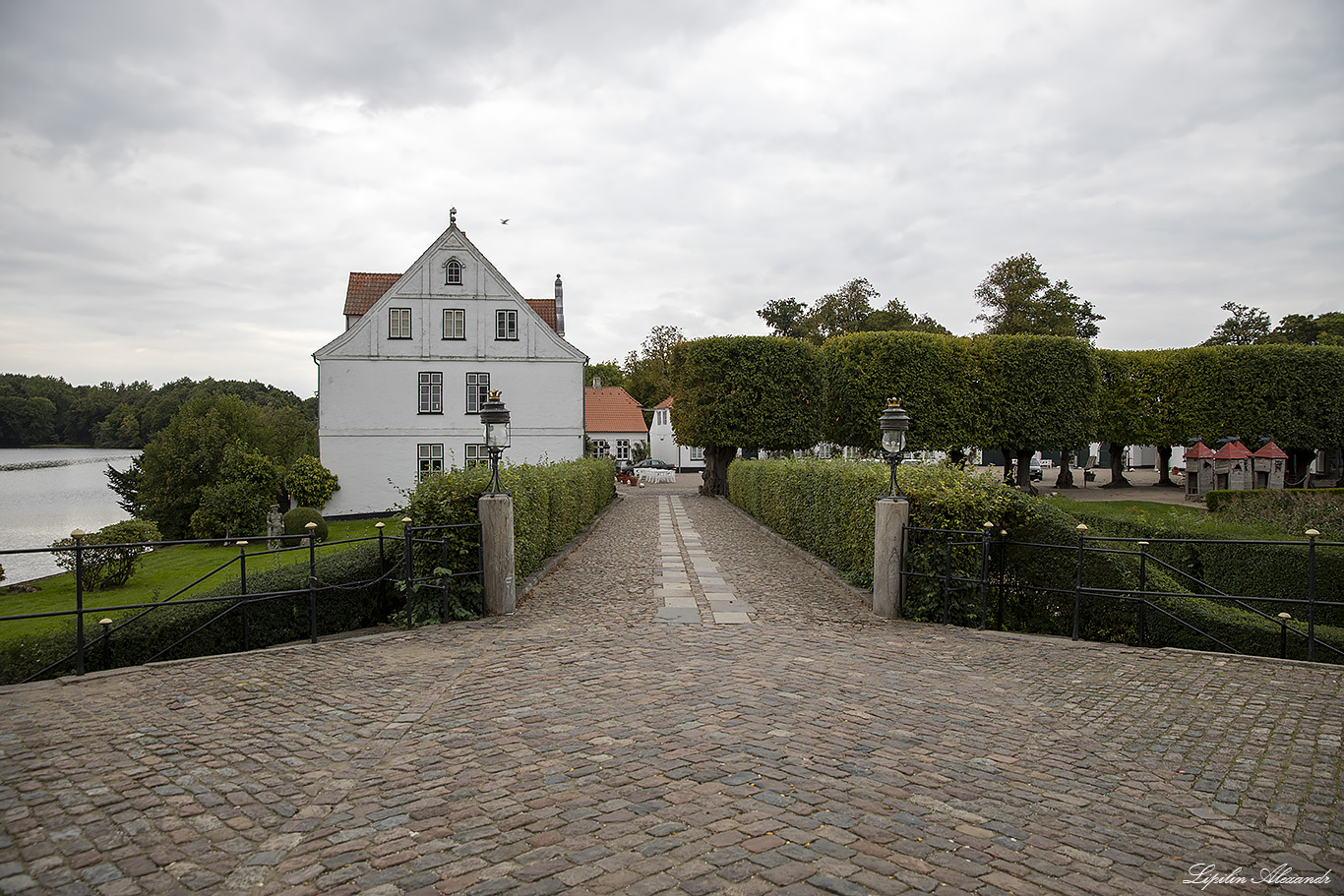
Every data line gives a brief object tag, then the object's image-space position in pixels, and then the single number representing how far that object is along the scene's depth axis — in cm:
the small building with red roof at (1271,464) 2647
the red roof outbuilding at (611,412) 5502
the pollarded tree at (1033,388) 2994
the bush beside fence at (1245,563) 1030
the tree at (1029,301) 4653
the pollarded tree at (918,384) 2927
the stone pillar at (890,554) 848
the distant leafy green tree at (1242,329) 5862
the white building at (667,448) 5862
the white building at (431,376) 3036
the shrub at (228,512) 2700
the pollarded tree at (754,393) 2948
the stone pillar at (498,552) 836
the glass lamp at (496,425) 905
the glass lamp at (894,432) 854
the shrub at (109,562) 1603
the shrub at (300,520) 2506
